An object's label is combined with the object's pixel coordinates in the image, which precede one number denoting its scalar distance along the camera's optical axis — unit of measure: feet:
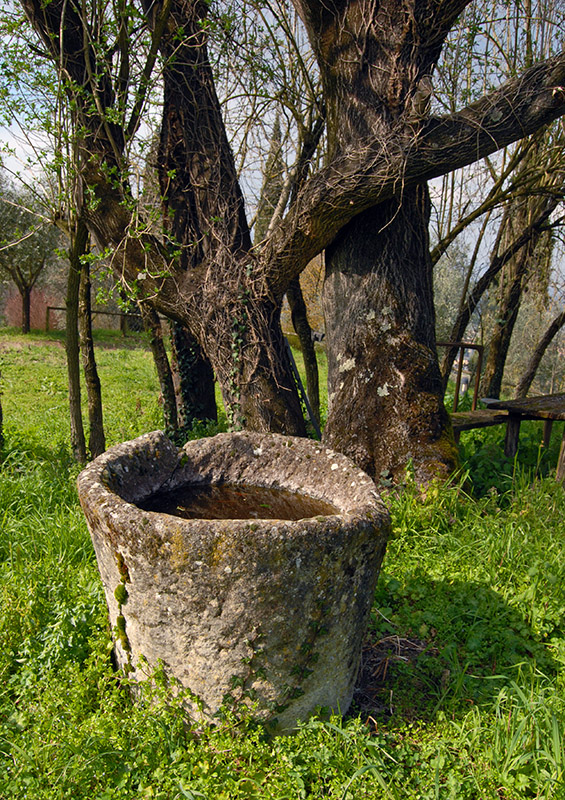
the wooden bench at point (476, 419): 19.99
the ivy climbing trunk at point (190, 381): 24.07
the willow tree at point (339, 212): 15.65
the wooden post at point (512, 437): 21.56
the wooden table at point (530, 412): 19.21
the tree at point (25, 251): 71.51
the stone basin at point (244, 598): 8.01
